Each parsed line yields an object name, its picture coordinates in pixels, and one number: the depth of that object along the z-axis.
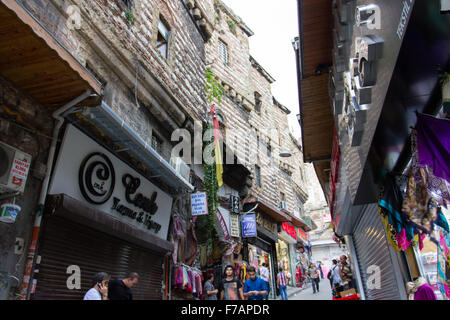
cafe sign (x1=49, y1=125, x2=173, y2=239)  5.49
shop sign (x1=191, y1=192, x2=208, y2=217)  9.84
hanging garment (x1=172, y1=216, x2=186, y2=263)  8.94
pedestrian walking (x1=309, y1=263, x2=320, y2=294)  16.28
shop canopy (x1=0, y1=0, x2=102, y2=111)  3.77
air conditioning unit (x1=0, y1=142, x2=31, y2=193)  4.30
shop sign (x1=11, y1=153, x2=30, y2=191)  4.42
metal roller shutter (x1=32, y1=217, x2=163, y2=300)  4.93
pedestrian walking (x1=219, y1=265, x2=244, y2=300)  6.99
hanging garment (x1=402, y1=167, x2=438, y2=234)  4.22
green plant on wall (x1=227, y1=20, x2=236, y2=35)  21.19
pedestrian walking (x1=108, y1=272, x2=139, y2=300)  5.46
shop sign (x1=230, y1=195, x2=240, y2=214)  14.51
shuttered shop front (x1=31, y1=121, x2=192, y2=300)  5.06
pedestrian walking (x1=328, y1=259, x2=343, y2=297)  9.81
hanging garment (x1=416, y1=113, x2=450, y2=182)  3.30
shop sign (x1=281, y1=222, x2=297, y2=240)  22.69
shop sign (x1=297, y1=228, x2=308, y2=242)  27.53
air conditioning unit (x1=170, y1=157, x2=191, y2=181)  9.80
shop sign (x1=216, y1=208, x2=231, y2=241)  12.85
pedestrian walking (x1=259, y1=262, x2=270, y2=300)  14.26
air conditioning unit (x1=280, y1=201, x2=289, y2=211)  22.51
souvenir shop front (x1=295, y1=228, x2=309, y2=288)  24.19
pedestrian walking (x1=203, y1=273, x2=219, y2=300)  8.79
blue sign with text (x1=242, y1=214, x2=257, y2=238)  14.74
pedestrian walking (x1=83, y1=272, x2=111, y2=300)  4.69
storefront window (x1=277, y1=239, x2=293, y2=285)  22.72
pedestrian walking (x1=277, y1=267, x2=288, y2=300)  13.70
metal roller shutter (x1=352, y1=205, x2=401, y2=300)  6.43
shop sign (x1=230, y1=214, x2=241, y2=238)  13.95
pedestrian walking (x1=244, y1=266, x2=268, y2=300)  6.74
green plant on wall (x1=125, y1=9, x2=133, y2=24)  8.14
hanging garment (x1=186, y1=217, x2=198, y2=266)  9.66
